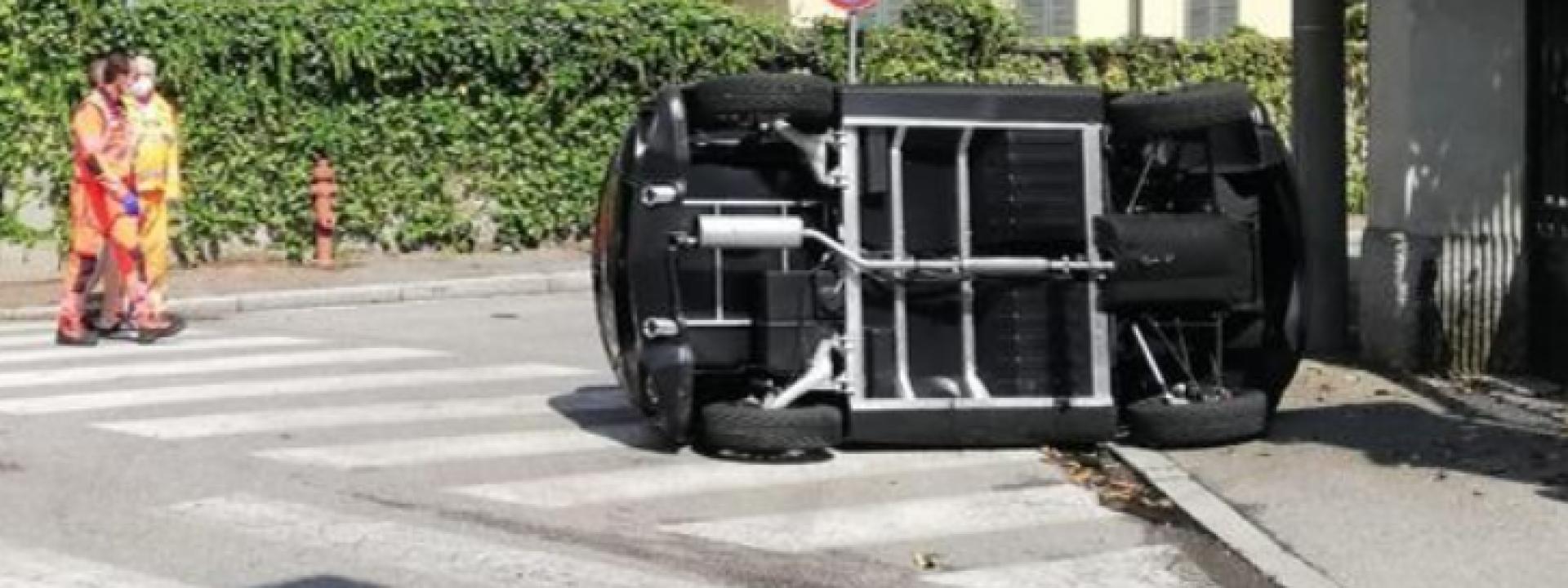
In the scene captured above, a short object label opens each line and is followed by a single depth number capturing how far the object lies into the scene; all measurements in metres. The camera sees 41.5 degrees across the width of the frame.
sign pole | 17.09
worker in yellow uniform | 13.12
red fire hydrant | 18.30
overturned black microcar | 8.50
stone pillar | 10.50
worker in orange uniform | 12.95
